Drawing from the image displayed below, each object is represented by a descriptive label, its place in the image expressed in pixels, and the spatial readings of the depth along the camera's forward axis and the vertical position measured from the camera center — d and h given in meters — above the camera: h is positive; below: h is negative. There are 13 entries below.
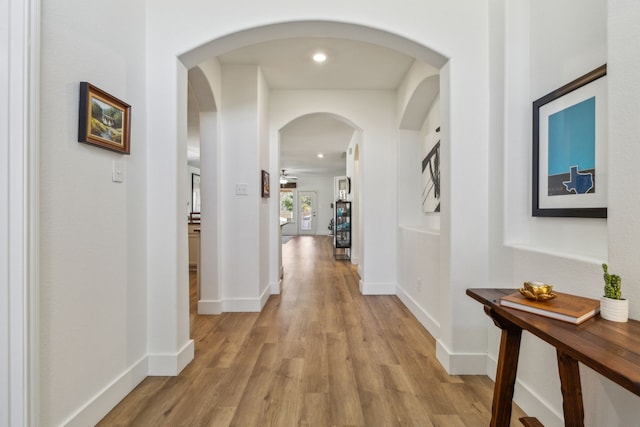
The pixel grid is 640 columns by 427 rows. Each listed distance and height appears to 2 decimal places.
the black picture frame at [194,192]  10.12 +0.65
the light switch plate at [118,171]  1.67 +0.21
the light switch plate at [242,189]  3.19 +0.23
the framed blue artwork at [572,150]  1.28 +0.29
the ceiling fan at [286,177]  11.94 +1.41
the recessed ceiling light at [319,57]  3.01 +1.51
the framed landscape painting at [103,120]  1.43 +0.46
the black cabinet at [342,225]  6.89 -0.30
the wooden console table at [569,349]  0.70 -0.34
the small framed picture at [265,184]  3.46 +0.31
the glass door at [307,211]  13.65 +0.02
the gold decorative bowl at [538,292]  1.06 -0.27
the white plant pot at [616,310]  0.93 -0.29
